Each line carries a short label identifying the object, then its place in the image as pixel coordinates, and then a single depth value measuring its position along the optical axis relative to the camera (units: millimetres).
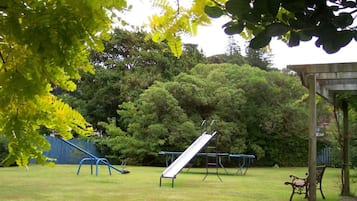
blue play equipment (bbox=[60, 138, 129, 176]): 12362
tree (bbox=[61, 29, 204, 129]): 20828
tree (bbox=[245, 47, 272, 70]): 27806
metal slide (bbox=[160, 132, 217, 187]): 9817
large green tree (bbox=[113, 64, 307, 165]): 17484
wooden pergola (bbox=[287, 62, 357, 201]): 6441
